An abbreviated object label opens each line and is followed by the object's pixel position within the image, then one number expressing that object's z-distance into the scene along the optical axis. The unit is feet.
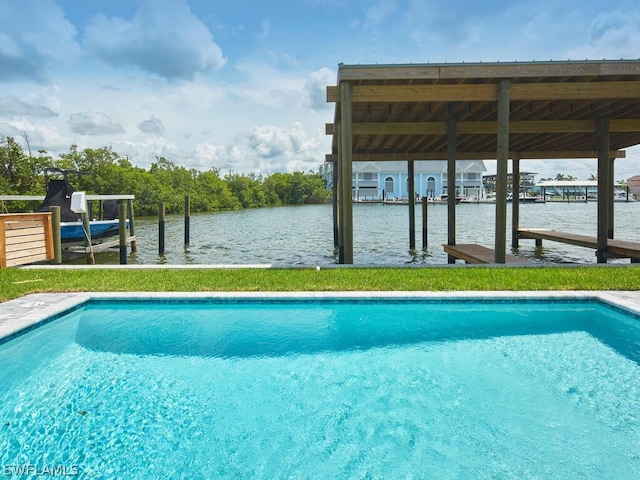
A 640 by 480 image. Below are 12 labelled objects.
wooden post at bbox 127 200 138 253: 57.11
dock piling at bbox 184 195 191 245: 63.31
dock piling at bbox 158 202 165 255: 53.67
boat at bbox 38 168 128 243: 48.42
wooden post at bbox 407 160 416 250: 50.08
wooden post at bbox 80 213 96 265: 42.22
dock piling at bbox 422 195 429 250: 53.49
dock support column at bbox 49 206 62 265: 35.45
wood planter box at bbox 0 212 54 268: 31.12
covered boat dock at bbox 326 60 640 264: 26.43
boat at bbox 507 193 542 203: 274.57
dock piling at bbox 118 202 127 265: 41.06
